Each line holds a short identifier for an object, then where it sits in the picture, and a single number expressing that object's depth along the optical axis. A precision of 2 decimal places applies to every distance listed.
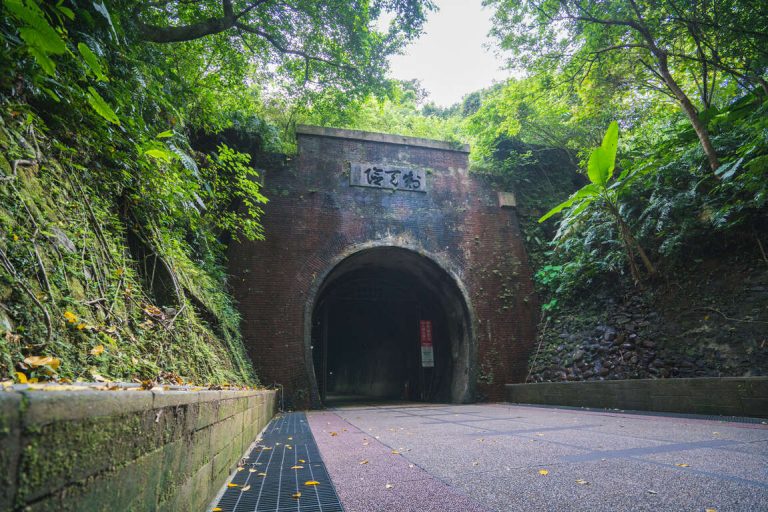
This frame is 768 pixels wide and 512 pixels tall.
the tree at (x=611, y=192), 6.51
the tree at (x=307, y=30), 5.24
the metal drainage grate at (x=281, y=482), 1.96
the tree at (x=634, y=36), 5.88
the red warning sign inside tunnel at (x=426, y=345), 11.00
